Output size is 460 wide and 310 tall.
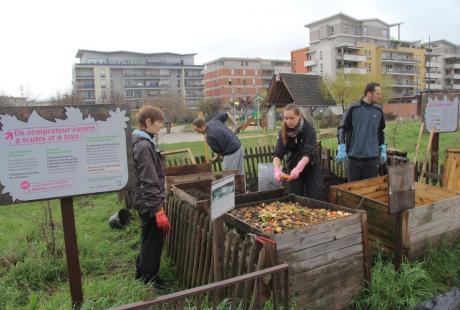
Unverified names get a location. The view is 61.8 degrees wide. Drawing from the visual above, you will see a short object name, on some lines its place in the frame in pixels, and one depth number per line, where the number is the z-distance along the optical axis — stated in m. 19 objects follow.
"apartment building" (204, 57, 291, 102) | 96.31
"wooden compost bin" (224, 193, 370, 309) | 2.71
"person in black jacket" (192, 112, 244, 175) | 6.17
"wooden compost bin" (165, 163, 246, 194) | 4.93
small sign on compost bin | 2.38
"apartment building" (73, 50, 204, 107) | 88.00
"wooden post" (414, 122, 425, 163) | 5.95
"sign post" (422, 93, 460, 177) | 5.87
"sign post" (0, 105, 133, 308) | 2.54
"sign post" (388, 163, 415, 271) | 3.17
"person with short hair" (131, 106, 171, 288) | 3.29
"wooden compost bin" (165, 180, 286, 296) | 2.76
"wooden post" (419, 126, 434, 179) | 5.86
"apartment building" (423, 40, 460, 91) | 85.19
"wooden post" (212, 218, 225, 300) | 2.79
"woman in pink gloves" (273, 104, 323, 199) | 4.08
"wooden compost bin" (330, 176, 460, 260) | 3.53
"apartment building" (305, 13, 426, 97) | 70.56
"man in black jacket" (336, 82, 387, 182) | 4.75
